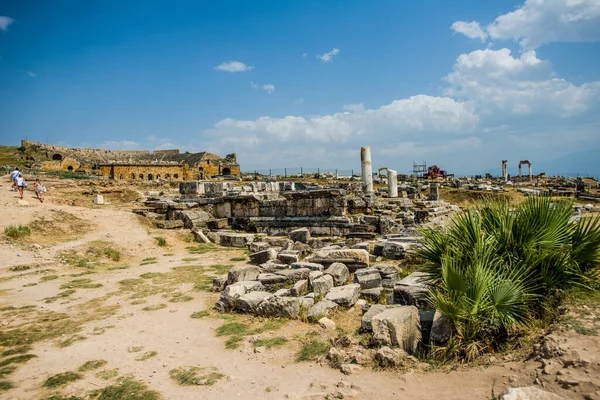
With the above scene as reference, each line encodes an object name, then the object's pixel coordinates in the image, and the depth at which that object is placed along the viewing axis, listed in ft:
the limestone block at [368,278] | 24.89
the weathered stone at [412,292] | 19.36
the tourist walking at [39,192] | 59.13
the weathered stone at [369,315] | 18.16
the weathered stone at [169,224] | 53.11
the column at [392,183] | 90.22
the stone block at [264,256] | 34.50
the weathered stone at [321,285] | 24.40
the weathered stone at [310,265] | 28.48
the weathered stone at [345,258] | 29.18
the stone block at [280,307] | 21.40
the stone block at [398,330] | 15.44
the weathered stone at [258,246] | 39.99
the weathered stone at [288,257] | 32.91
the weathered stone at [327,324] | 19.51
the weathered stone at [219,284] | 28.08
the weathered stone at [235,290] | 23.67
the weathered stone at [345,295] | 22.12
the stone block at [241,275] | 27.58
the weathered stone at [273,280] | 27.09
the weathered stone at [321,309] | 20.81
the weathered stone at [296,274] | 27.22
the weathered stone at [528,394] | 10.07
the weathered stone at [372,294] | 23.22
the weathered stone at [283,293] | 23.90
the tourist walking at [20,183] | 57.06
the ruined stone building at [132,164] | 160.66
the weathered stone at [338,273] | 26.50
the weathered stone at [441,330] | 14.85
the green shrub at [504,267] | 14.30
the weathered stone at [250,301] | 22.67
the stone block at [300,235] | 43.69
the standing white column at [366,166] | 79.15
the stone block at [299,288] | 24.06
